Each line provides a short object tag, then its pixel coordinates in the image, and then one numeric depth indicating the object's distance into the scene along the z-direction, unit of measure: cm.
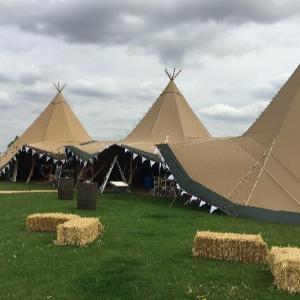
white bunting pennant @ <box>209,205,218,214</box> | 1238
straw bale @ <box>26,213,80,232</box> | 898
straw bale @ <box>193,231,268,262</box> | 686
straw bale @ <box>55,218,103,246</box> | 765
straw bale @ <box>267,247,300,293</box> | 543
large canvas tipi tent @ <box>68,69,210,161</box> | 2141
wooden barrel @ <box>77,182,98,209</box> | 1237
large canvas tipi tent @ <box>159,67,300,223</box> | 1226
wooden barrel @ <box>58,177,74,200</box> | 1491
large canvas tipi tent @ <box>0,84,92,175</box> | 2632
